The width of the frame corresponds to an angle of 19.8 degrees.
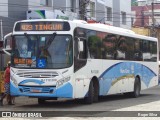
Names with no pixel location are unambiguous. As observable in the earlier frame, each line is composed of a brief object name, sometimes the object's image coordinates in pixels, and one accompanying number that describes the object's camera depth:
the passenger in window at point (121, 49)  21.88
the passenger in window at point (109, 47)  20.25
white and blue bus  16.83
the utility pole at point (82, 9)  33.01
